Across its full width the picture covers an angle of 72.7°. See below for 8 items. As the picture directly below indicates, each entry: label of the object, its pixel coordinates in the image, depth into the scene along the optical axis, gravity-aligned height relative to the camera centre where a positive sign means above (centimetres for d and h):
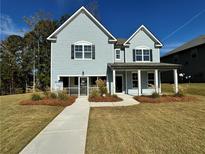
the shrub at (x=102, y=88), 1305 -61
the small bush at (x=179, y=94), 1295 -120
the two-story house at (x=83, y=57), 1534 +281
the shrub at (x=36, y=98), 1144 -133
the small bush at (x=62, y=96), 1163 -120
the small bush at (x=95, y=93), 1279 -107
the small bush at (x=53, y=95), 1213 -120
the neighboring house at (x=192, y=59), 2109 +381
